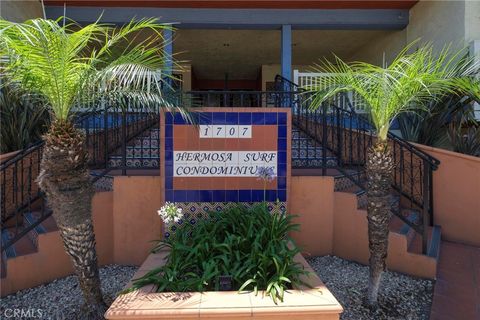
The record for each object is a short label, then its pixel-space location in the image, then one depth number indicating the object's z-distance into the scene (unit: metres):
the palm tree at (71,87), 2.56
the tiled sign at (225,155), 4.27
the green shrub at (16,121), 5.25
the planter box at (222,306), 2.64
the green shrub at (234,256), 3.06
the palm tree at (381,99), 2.95
